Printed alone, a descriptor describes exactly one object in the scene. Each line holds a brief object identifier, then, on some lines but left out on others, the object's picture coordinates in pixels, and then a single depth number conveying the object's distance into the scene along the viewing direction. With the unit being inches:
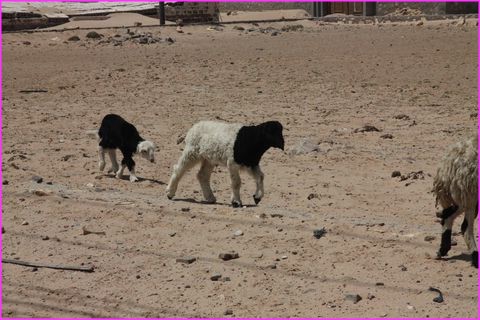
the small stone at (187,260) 309.4
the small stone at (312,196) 416.5
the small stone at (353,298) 274.2
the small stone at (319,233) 328.8
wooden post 1229.1
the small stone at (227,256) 309.9
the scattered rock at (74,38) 1051.3
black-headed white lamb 396.5
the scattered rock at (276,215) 359.6
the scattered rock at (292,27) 1172.1
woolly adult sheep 297.9
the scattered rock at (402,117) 606.7
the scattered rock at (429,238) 327.9
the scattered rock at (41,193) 399.5
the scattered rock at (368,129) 568.7
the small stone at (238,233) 336.2
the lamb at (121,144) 472.7
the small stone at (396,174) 452.4
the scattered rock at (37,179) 436.5
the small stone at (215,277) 293.6
